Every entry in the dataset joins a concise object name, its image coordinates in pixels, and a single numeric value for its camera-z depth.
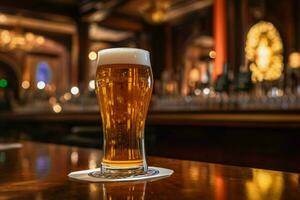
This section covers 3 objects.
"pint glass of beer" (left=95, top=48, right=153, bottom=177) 0.85
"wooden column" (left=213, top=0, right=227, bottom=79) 7.24
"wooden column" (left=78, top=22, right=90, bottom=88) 9.26
